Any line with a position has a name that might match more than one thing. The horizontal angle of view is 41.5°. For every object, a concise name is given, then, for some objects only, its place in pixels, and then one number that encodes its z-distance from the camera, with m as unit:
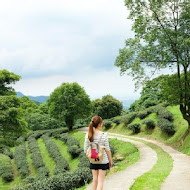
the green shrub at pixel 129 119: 39.51
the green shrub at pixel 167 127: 26.83
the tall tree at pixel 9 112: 23.33
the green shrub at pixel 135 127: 33.31
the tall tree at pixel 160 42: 20.12
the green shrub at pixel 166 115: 31.42
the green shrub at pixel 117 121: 41.92
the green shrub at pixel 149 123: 31.43
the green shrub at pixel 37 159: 24.97
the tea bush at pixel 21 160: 27.47
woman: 6.68
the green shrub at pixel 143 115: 38.11
